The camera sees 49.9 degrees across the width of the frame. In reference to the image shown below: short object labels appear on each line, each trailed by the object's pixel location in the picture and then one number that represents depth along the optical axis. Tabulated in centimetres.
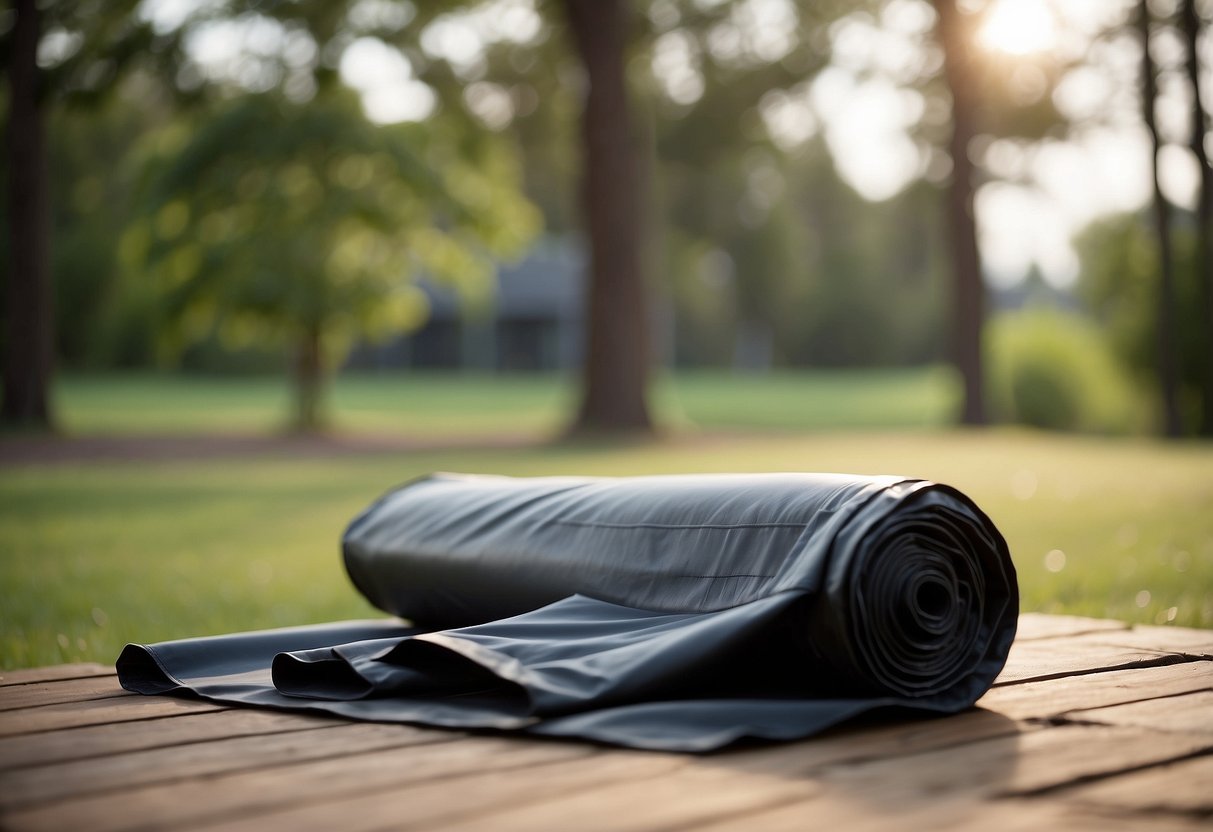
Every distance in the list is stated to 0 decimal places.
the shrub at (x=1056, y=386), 2755
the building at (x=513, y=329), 4434
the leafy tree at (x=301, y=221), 1758
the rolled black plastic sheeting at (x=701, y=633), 280
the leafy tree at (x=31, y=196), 1758
